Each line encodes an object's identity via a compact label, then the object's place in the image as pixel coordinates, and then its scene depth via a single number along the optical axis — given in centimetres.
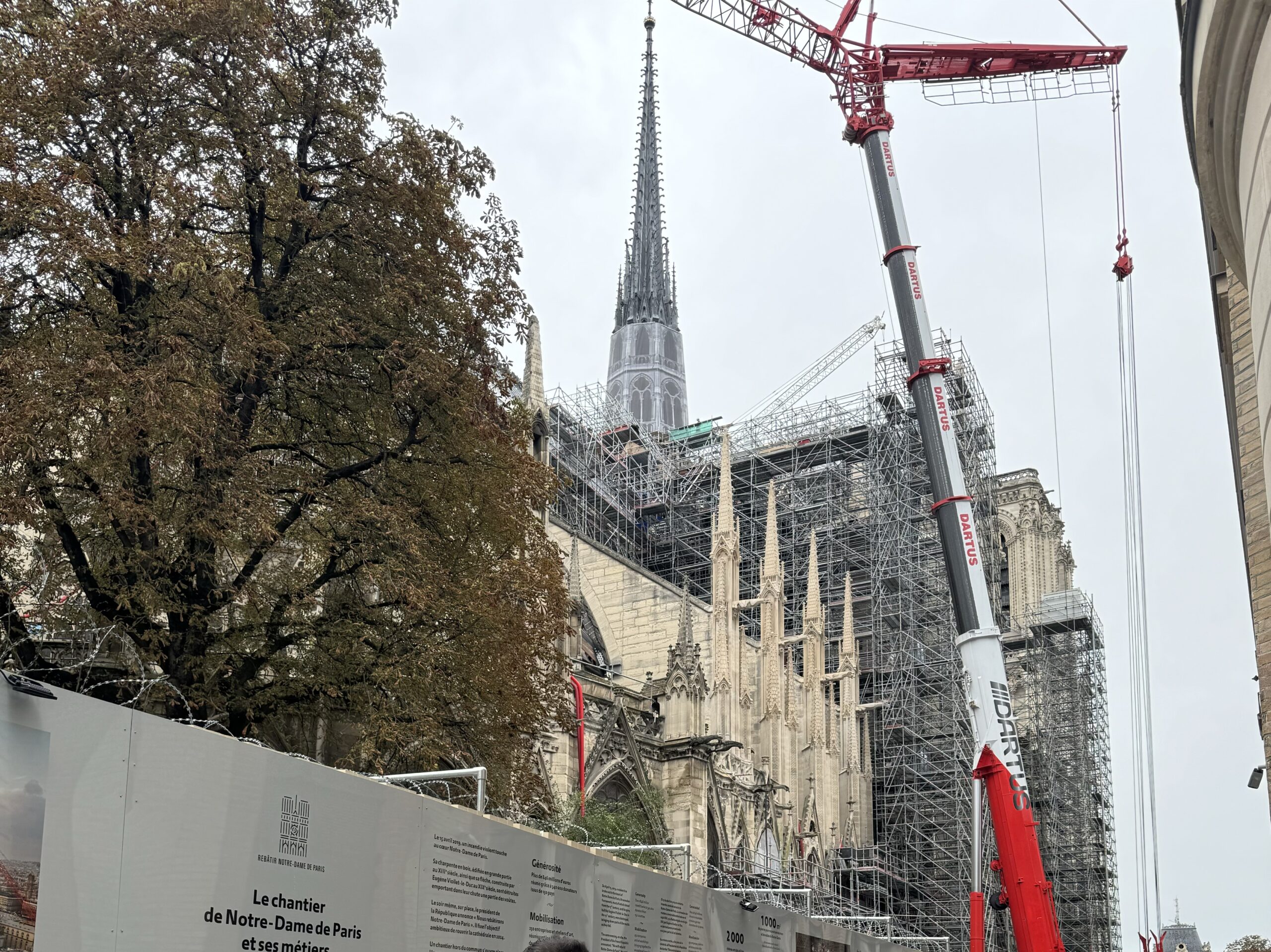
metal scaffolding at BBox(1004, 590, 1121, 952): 5166
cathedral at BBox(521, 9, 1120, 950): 3459
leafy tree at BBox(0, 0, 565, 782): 1306
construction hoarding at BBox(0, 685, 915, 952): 545
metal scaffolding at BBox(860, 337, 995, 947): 4672
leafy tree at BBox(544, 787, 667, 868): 2422
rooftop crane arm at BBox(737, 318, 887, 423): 7406
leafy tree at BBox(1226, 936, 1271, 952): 5243
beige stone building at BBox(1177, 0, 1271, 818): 720
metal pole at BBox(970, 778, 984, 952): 1658
